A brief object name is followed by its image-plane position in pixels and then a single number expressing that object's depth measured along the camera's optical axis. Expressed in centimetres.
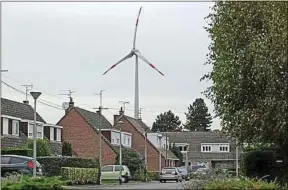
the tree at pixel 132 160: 6769
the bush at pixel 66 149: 5809
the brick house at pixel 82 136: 7281
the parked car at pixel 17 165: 3488
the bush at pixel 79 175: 4238
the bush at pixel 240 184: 2253
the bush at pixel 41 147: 5080
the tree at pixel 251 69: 2481
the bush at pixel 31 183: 2486
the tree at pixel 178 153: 10466
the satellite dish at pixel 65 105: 6564
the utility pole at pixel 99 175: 4714
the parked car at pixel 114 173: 5384
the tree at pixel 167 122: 15725
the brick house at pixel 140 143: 8850
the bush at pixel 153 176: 6788
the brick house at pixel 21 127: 5412
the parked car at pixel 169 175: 5956
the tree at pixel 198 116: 15612
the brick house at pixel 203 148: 11156
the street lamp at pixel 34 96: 3234
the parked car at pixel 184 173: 6461
